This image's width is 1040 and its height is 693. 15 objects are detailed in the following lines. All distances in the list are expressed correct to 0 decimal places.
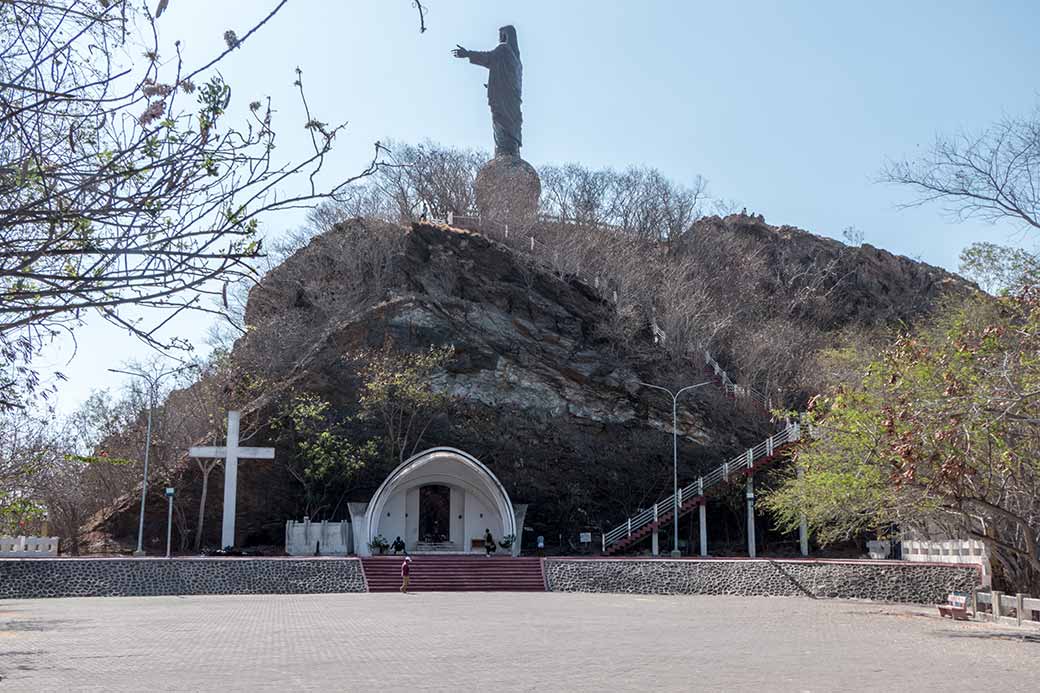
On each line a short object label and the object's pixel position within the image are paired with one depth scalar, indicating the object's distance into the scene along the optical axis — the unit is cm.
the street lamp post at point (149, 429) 3192
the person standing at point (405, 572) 2650
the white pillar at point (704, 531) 3738
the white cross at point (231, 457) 3303
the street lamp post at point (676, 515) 3572
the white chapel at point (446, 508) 3522
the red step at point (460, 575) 2844
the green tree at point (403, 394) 3819
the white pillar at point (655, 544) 3750
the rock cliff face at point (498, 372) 4134
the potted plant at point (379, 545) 3341
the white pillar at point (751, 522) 3725
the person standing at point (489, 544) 3484
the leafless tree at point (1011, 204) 1192
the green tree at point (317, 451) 3669
